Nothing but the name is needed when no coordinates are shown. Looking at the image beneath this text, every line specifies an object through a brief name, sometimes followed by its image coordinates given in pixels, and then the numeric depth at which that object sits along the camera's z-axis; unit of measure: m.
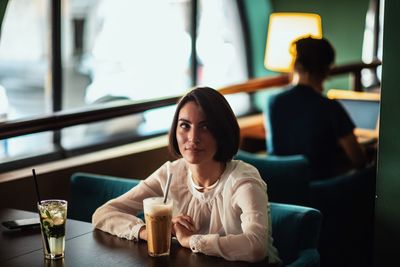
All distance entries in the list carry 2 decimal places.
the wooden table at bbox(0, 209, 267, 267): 2.27
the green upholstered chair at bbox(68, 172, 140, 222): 3.19
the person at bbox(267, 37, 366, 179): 4.21
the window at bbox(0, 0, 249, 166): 4.57
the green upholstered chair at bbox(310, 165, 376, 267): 3.91
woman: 2.48
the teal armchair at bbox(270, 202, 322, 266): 2.66
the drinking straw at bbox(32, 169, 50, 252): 2.31
